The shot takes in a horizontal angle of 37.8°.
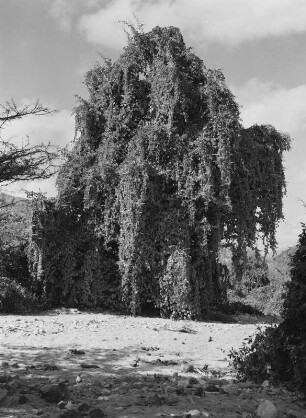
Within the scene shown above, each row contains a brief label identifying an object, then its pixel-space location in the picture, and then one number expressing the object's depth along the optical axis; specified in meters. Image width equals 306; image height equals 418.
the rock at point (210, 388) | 6.32
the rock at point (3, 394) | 5.42
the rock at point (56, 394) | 5.58
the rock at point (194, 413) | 4.95
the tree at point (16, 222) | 6.66
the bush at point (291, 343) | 6.15
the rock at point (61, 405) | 5.34
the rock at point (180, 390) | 6.05
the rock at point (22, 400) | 5.43
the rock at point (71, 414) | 4.76
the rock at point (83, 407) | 5.06
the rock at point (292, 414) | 5.26
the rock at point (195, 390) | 6.01
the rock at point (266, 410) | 5.14
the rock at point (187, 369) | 8.02
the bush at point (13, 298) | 14.77
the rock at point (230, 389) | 6.25
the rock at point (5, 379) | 6.55
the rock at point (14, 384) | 6.13
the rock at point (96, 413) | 4.83
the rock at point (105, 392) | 6.04
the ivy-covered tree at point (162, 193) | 15.58
